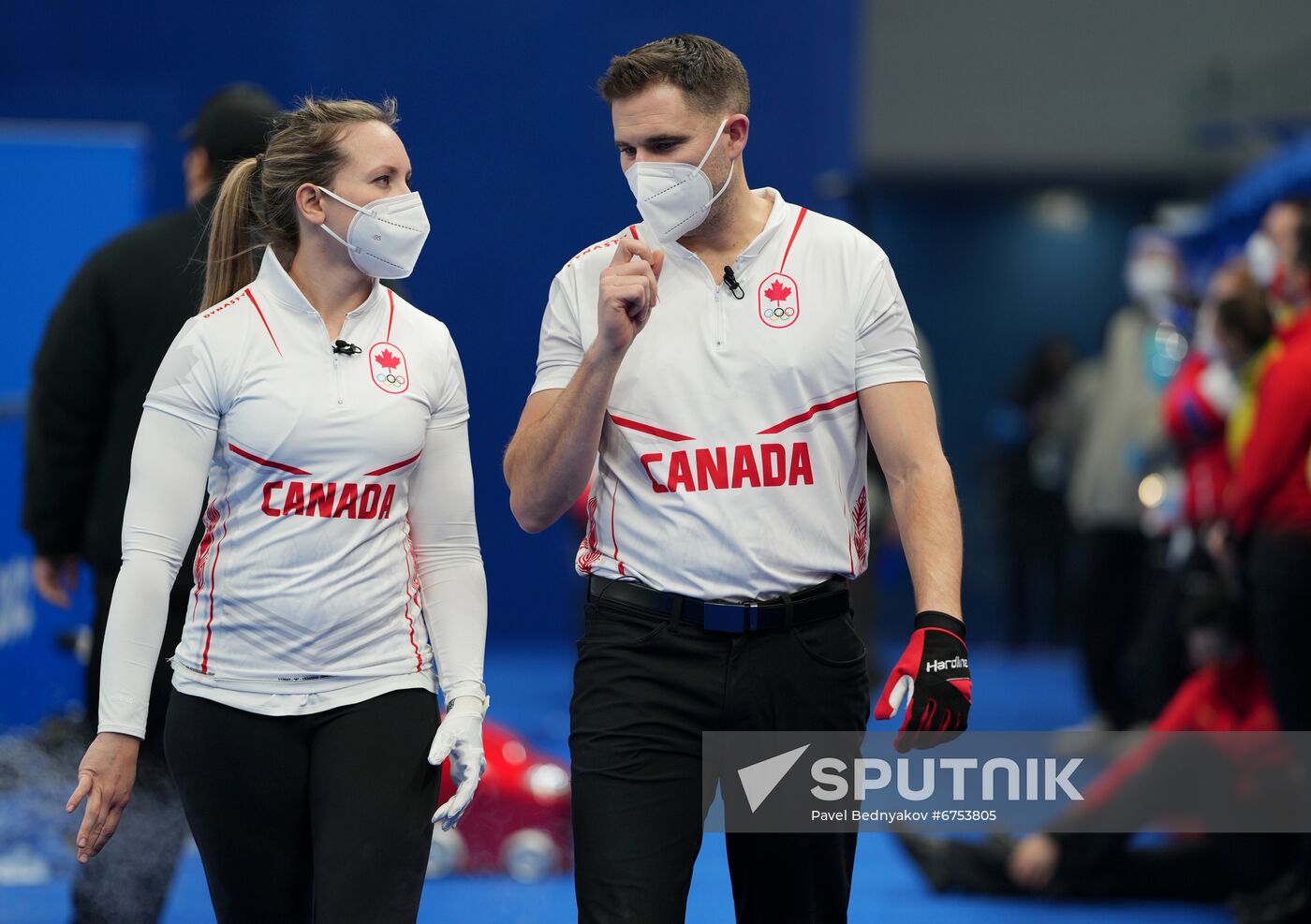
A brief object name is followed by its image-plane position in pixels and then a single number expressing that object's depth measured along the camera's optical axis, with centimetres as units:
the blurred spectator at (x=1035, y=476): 2305
